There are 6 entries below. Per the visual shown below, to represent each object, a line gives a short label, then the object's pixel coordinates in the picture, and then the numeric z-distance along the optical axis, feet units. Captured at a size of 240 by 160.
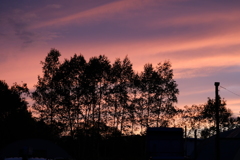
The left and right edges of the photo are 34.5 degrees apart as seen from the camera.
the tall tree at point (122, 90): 210.59
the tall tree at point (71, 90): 206.28
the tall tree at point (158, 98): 213.25
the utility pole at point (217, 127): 94.00
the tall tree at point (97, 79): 206.90
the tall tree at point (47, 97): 203.82
